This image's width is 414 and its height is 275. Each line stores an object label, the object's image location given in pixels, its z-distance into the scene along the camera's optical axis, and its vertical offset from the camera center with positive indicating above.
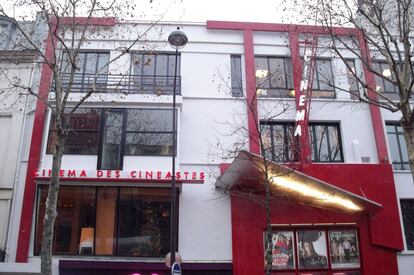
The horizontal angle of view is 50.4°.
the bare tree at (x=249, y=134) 16.55 +5.08
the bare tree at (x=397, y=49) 12.43 +6.25
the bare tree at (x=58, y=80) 11.69 +7.12
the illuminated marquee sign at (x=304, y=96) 17.33 +6.71
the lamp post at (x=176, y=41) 12.44 +6.56
